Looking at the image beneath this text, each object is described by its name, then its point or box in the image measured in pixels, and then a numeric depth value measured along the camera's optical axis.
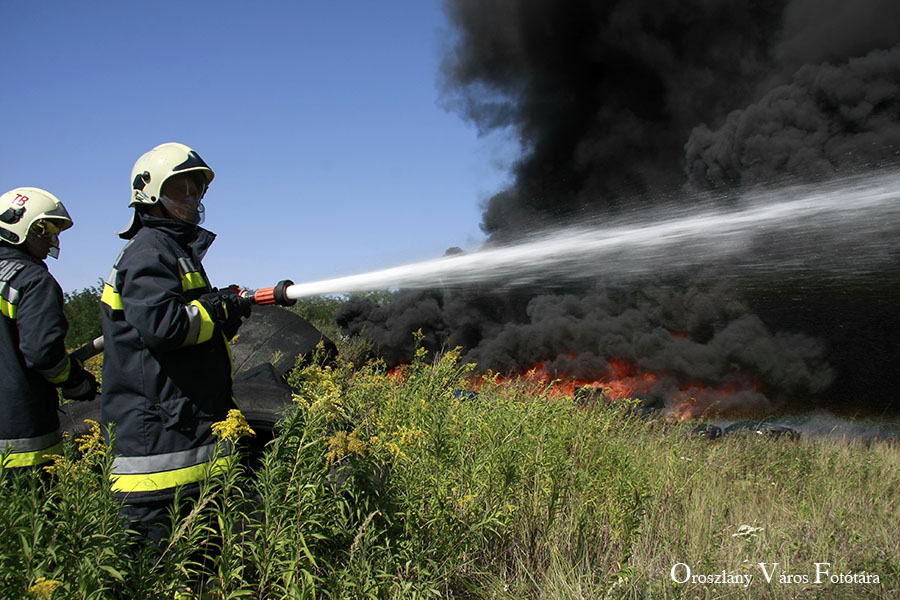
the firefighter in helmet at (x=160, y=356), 2.59
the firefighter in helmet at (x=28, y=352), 3.22
